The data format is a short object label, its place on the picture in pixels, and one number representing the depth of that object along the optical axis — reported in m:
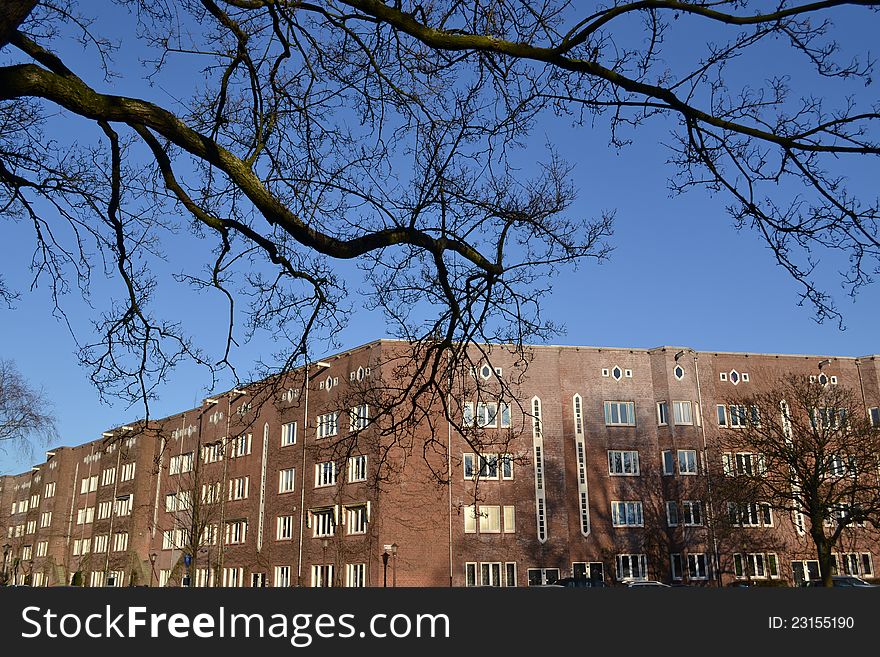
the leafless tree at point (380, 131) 6.55
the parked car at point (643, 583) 42.54
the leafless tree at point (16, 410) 33.25
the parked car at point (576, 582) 44.56
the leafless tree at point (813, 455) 36.06
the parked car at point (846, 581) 39.54
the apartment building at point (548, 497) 46.19
